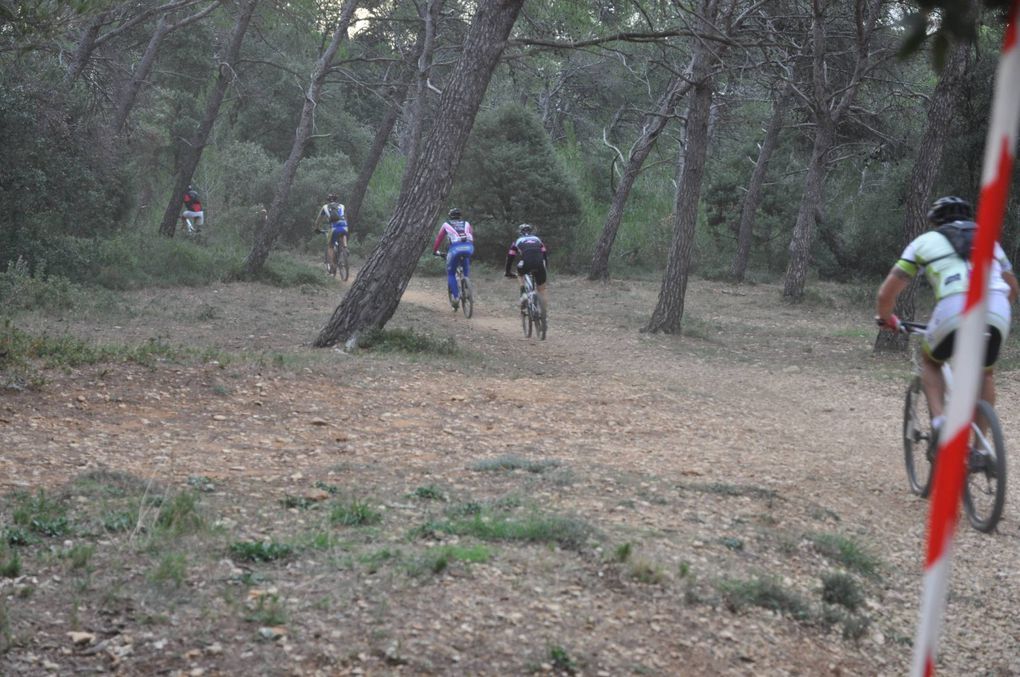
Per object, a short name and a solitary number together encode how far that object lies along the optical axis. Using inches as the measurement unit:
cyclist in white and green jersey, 268.2
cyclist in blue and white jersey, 1032.8
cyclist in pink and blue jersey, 784.3
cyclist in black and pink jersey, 713.0
